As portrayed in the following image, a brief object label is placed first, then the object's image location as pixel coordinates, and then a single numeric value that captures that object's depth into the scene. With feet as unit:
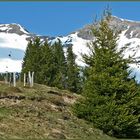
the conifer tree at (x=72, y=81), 246.20
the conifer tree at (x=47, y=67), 227.00
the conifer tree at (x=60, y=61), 244.71
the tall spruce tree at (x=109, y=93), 83.06
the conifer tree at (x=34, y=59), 230.67
